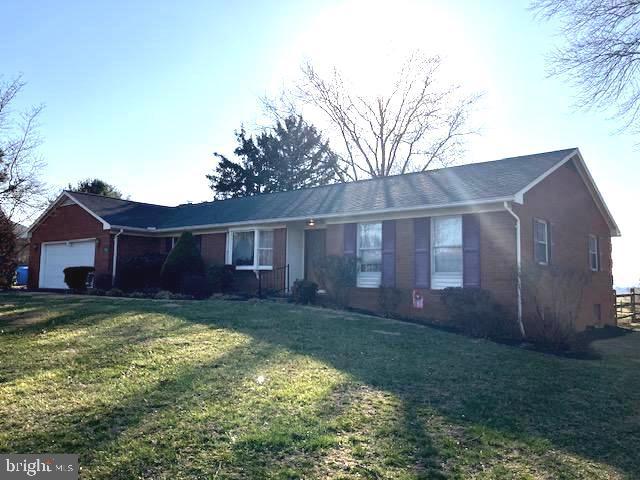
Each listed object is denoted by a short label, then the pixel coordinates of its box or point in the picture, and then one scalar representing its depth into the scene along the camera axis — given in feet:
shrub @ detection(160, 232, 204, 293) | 56.39
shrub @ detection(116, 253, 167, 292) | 60.95
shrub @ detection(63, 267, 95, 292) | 64.59
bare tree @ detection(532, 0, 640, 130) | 38.11
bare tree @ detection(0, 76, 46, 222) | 45.32
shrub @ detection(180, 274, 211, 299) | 54.13
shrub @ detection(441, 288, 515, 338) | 36.37
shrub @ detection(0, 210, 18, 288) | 45.06
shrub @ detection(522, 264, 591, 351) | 33.81
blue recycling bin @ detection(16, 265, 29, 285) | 95.18
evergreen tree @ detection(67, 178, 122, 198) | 128.98
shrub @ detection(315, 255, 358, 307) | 47.14
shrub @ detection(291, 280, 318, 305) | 47.42
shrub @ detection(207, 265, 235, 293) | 55.77
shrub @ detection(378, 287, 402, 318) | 44.29
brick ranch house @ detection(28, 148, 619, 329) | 39.55
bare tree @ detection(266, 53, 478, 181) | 110.22
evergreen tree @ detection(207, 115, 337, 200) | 122.31
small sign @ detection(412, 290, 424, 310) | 43.29
